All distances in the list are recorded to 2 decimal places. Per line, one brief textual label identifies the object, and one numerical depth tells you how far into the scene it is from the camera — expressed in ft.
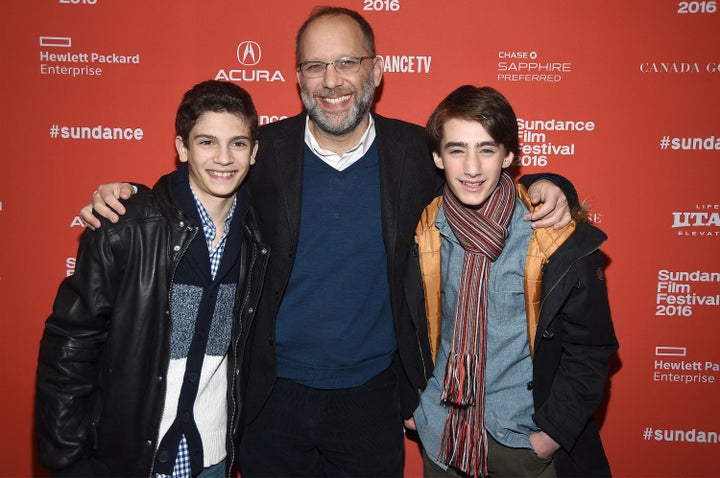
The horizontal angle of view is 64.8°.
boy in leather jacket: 6.12
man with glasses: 7.34
